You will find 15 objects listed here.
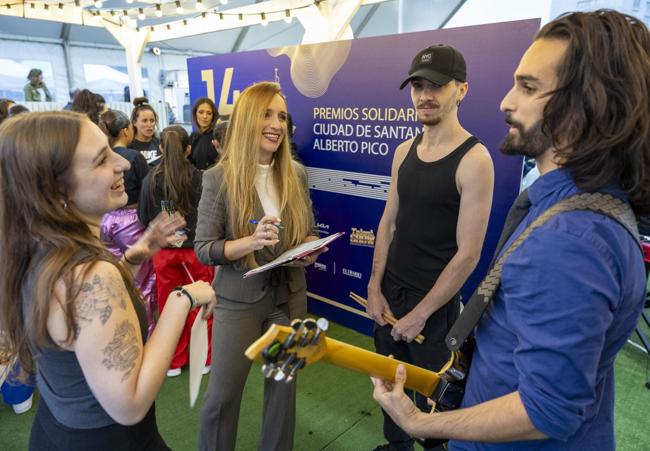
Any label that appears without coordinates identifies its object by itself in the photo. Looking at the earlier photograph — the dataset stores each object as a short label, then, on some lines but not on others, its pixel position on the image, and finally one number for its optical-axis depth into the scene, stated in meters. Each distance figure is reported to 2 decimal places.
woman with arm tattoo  0.93
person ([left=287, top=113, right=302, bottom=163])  3.33
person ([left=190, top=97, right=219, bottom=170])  4.06
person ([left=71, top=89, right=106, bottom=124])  4.16
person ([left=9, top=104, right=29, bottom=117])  4.02
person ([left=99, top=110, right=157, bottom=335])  2.96
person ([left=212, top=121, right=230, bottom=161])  3.32
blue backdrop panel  2.44
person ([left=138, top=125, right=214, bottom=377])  2.64
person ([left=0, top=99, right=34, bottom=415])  2.46
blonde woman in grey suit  1.73
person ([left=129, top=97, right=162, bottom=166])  3.64
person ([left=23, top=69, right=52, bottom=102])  7.94
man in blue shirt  0.73
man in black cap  1.70
